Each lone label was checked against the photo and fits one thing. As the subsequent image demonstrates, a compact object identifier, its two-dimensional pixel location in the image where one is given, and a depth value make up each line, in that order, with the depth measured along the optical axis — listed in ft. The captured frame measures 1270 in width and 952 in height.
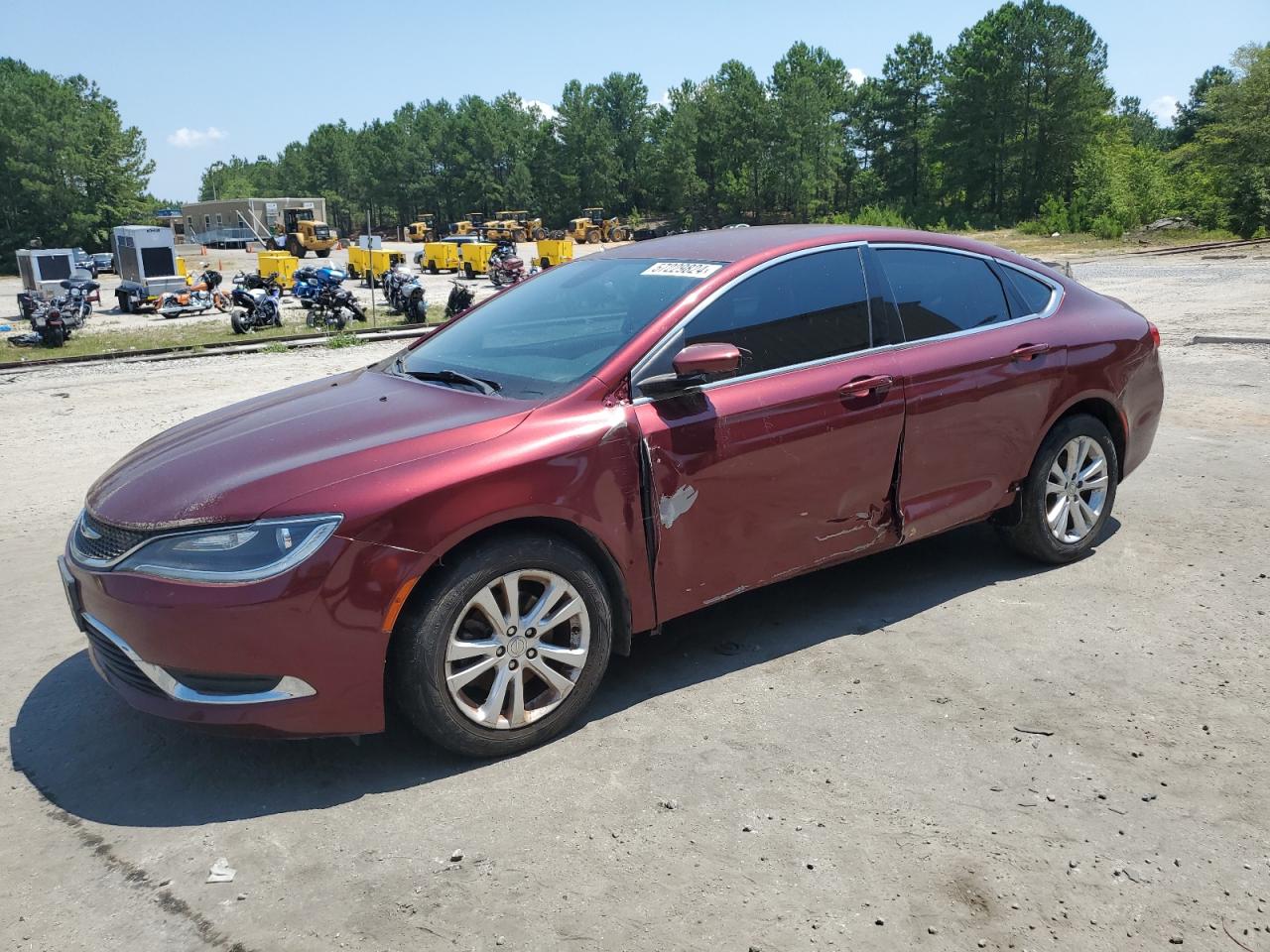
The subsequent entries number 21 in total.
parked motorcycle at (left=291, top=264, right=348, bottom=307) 68.18
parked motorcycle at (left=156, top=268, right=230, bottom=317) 80.18
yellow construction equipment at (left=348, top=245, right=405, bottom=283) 112.06
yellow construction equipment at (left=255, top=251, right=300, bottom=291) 93.15
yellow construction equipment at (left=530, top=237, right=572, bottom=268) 119.85
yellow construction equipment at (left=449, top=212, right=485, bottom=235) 216.51
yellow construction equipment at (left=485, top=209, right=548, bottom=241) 204.61
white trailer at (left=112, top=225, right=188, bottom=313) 83.10
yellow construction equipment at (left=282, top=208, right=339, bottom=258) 177.06
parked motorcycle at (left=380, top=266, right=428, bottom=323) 69.97
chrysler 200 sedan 10.18
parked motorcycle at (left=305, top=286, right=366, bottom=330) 64.34
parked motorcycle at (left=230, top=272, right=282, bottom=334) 65.00
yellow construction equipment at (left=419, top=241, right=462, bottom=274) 132.67
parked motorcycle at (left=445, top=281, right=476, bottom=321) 69.00
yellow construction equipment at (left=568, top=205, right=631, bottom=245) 207.51
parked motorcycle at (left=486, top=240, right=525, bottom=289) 101.76
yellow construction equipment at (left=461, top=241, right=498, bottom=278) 122.52
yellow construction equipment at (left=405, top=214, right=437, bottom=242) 248.87
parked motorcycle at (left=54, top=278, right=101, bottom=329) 67.10
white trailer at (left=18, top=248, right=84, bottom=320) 86.74
